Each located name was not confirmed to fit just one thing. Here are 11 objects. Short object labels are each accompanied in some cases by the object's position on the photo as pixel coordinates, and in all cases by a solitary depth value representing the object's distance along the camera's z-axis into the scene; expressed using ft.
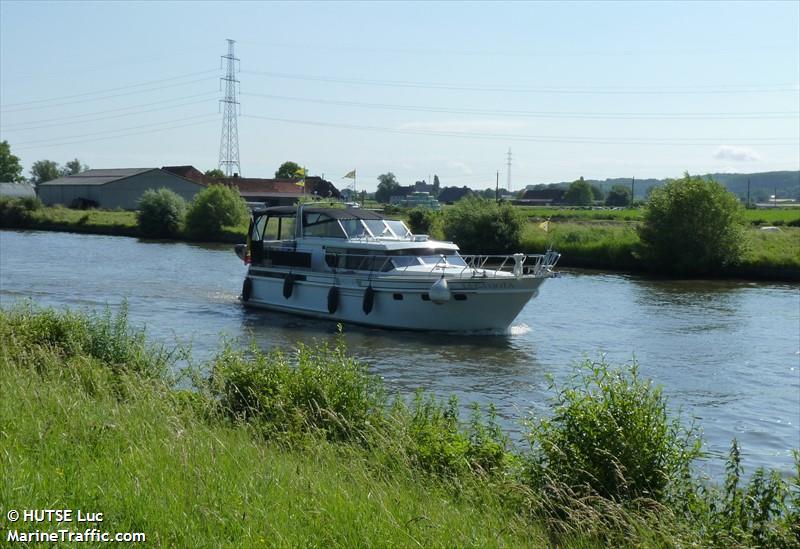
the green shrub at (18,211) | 263.90
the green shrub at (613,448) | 26.20
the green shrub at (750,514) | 22.76
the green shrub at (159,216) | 235.81
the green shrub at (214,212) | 225.56
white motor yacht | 80.50
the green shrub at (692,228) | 149.89
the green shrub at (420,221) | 199.21
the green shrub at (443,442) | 27.78
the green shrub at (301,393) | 32.22
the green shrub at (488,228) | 174.81
